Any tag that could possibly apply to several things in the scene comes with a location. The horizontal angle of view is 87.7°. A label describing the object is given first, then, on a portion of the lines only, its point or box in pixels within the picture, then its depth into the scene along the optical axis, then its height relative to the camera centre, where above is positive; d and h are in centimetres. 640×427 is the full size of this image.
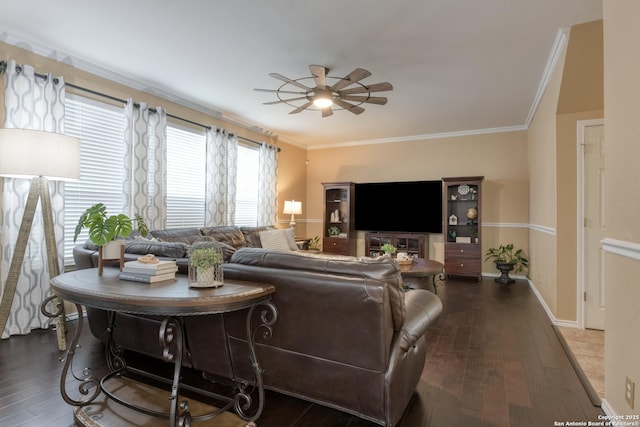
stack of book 187 -32
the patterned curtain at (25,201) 309 +12
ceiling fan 325 +137
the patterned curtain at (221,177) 531 +66
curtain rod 308 +141
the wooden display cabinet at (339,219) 721 -1
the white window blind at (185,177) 479 +61
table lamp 685 +21
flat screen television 656 +27
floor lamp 256 +36
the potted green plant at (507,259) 571 -70
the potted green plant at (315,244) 758 -59
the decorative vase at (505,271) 567 -87
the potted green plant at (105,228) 213 -8
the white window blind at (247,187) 613 +57
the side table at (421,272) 382 -61
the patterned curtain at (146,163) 410 +69
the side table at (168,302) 149 -40
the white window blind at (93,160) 360 +66
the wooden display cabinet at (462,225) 599 -10
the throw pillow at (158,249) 236 -24
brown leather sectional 166 -63
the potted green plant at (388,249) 457 -41
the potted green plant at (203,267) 174 -26
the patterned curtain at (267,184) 652 +68
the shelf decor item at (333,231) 733 -28
